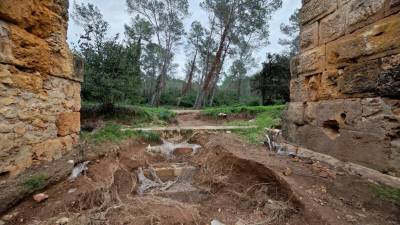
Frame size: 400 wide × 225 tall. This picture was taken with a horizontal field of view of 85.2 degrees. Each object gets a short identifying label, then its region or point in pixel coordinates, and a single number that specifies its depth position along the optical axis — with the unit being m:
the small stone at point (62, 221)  2.01
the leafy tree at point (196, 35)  19.94
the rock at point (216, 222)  2.34
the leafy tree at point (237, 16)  14.04
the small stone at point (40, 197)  2.27
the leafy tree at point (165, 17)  16.11
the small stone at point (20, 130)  2.31
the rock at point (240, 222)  2.26
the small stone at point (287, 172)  2.73
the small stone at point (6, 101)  2.14
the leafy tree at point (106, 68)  7.05
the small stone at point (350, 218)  1.80
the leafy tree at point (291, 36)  18.37
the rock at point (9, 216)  1.97
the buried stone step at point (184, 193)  3.01
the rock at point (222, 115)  10.64
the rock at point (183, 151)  5.21
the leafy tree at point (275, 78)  13.07
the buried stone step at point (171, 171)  3.96
